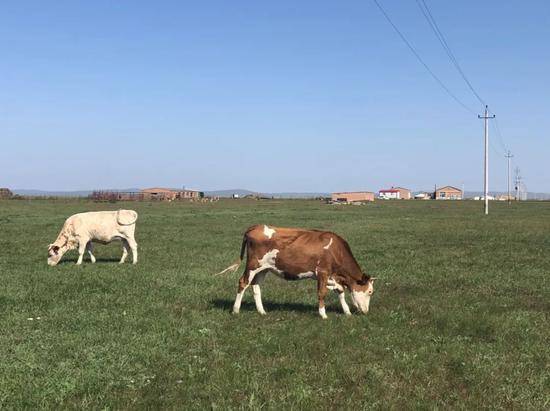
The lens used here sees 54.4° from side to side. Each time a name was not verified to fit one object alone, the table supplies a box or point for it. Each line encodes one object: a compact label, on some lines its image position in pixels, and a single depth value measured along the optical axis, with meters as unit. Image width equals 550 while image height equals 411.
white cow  21.42
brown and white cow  12.34
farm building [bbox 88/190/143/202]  110.55
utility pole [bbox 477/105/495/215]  73.01
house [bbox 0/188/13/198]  121.88
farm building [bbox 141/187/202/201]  133.12
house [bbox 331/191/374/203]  148.38
